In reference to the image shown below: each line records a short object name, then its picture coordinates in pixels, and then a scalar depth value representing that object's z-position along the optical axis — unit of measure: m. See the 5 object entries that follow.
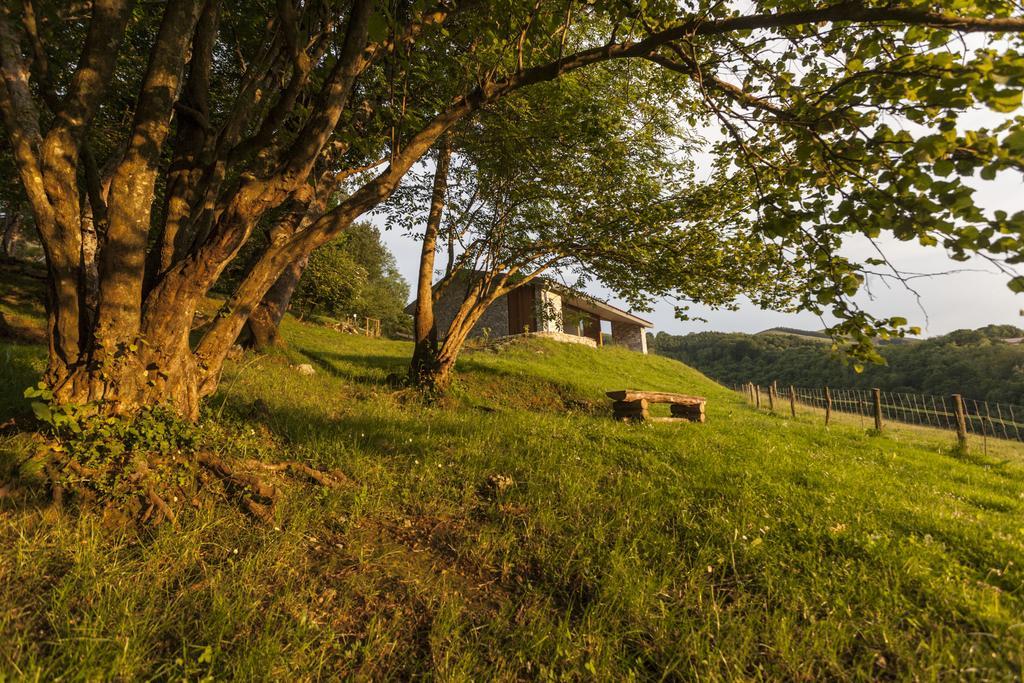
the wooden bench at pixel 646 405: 9.97
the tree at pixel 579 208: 9.36
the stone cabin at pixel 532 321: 30.02
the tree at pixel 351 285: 25.52
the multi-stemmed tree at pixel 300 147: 3.24
